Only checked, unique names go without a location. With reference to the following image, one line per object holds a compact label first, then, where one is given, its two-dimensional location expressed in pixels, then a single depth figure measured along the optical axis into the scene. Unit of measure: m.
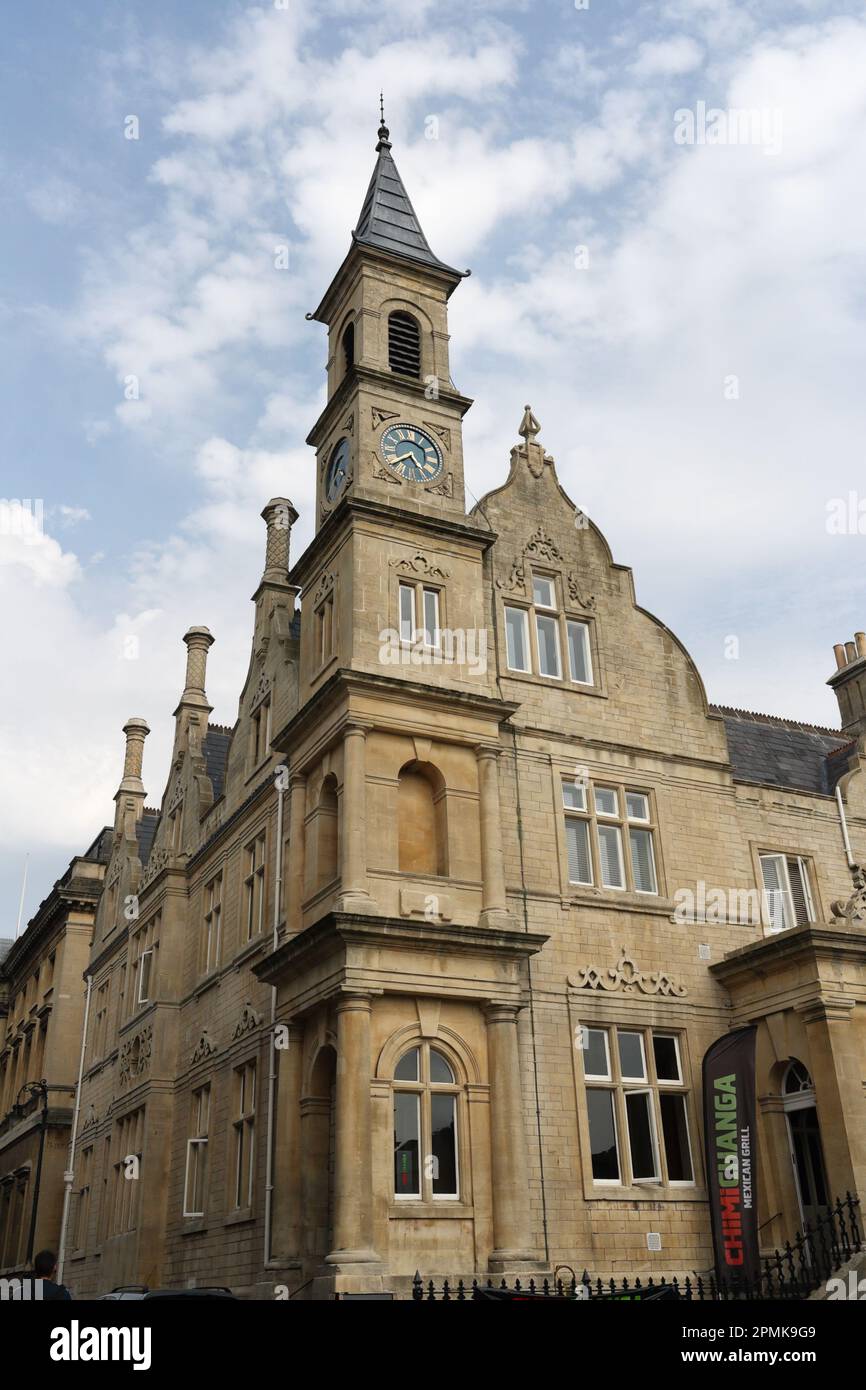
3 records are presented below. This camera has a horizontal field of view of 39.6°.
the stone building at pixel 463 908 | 19.12
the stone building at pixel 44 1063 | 40.44
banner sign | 19.75
